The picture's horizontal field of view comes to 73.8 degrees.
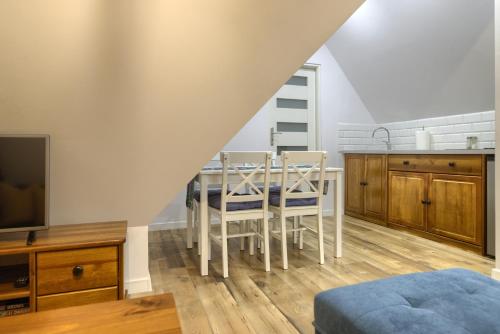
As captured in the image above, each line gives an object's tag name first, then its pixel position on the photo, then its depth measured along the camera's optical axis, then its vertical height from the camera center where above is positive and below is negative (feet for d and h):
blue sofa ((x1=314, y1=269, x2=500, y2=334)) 3.35 -1.55
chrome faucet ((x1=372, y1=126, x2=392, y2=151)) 15.47 +1.41
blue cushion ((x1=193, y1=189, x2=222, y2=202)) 9.34 -0.70
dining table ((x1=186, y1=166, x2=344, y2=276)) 8.19 -0.59
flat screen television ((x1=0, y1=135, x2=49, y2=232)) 5.14 -0.22
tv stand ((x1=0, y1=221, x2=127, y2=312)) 4.99 -1.55
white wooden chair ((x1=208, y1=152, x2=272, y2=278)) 8.03 -0.80
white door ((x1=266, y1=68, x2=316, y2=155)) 14.69 +2.42
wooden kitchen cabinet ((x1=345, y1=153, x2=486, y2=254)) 9.61 -0.87
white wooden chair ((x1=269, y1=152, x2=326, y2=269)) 8.59 -0.81
